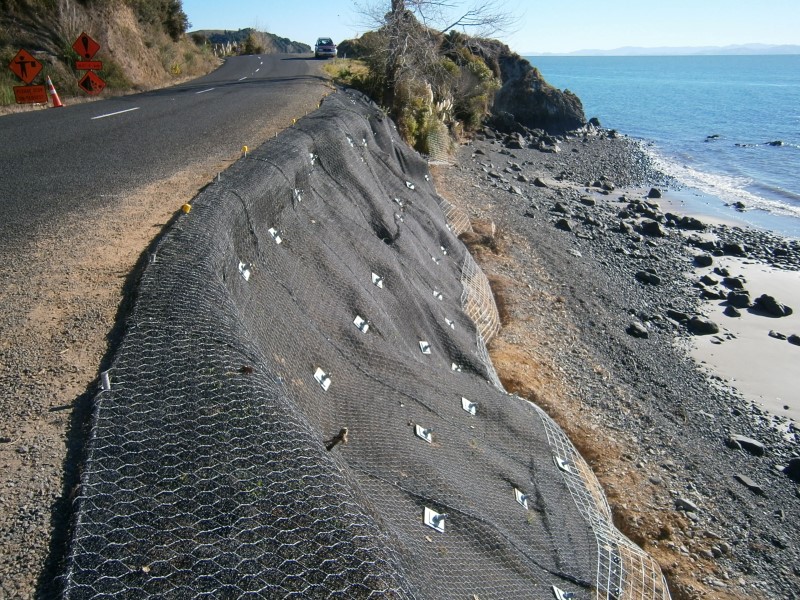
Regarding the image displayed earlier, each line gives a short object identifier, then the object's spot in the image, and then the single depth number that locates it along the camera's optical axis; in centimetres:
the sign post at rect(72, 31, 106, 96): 1534
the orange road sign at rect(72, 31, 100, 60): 1530
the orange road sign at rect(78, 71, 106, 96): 1762
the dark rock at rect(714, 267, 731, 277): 1676
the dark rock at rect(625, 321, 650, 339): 1242
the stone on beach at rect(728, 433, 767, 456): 926
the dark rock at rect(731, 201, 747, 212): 2469
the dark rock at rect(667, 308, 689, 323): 1366
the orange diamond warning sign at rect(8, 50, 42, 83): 1447
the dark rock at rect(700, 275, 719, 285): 1609
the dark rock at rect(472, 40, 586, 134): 3884
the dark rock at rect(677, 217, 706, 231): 2089
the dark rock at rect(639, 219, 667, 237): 1950
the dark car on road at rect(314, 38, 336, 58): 4297
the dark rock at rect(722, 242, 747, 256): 1867
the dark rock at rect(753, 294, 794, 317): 1461
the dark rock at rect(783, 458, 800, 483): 882
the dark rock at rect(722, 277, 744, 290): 1602
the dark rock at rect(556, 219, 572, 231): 1847
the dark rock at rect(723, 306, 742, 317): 1444
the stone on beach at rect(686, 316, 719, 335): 1330
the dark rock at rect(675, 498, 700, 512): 741
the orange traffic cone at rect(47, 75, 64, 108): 1575
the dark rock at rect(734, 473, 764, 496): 832
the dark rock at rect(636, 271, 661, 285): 1539
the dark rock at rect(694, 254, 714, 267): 1742
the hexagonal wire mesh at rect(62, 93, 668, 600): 247
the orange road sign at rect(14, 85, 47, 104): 1531
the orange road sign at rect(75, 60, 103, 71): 1608
